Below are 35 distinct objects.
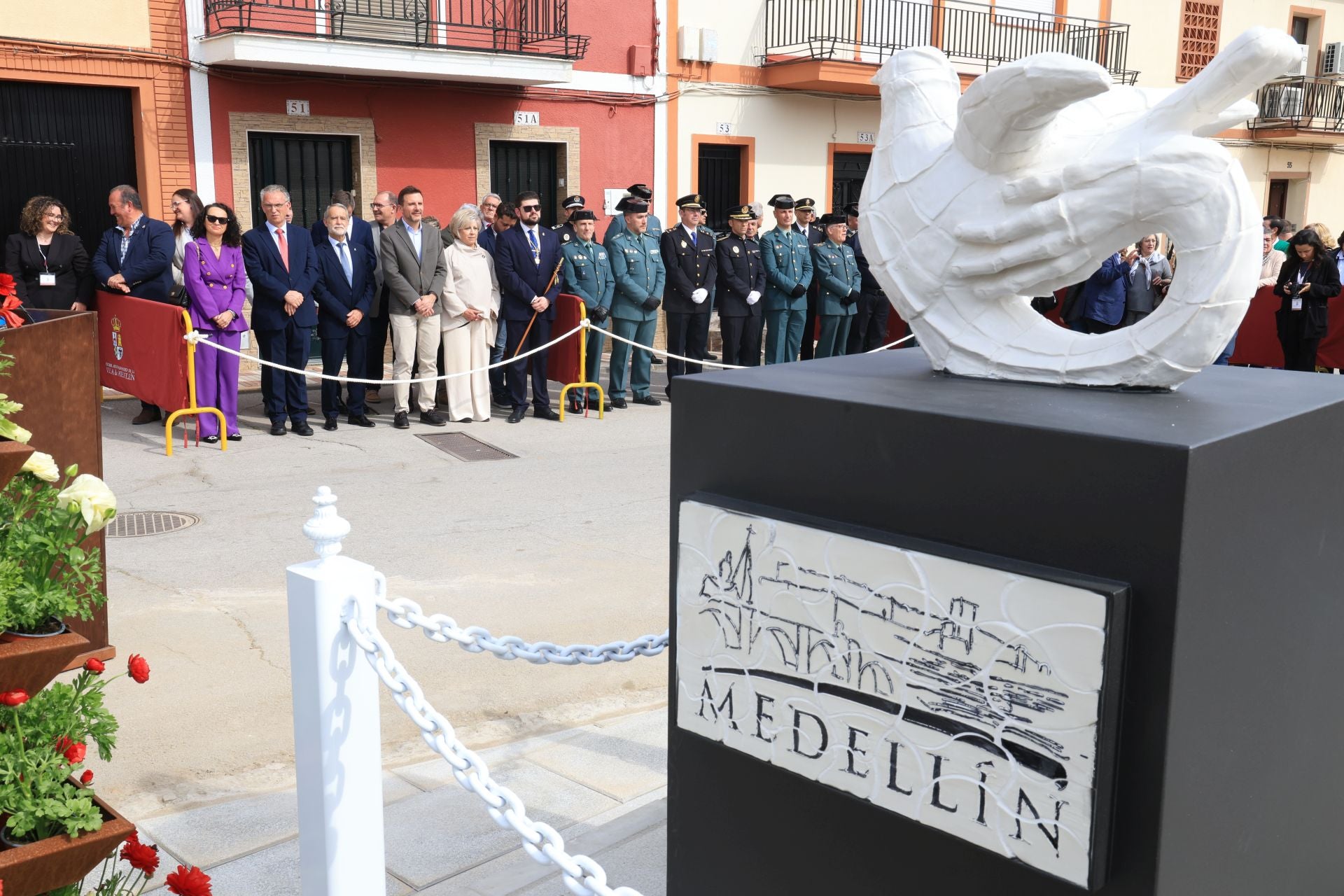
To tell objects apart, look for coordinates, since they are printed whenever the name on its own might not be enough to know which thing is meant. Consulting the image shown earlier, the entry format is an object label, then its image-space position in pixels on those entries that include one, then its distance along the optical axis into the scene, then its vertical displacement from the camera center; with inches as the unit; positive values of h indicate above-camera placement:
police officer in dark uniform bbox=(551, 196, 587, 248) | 444.8 -6.8
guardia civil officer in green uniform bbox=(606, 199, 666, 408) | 443.5 -28.7
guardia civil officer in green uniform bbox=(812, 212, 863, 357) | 509.0 -31.7
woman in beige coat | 398.3 -37.2
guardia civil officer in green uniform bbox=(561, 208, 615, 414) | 430.9 -25.1
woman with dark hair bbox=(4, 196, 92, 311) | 367.2 -18.8
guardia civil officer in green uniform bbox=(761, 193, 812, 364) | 496.7 -31.2
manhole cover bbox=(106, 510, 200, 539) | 270.7 -72.3
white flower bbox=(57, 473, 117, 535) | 104.4 -25.4
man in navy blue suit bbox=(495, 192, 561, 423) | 412.5 -28.5
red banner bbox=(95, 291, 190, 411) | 349.4 -44.7
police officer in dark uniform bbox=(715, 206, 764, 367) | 476.7 -33.6
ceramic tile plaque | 84.4 -35.4
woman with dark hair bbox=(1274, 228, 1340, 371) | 470.6 -31.7
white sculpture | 103.9 +0.0
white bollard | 115.8 -49.1
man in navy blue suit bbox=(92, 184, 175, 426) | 373.4 -16.4
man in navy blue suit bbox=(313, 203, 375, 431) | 380.5 -30.5
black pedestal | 84.4 -25.3
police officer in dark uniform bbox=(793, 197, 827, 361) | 524.1 -13.9
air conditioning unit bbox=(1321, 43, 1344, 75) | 958.4 +112.6
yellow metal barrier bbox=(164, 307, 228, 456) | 343.9 -59.3
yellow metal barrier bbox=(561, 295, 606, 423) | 415.8 -57.9
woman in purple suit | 354.9 -28.9
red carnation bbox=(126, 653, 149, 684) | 107.3 -40.8
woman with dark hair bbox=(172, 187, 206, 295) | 390.9 -7.2
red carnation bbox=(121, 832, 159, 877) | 98.9 -52.2
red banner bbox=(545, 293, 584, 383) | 420.8 -50.7
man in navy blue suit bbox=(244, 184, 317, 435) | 369.1 -30.2
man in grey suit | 388.5 -27.3
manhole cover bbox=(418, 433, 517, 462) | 358.6 -73.3
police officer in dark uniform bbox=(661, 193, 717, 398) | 460.4 -29.1
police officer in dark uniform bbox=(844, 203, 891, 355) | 534.3 -49.7
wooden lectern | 174.9 -28.3
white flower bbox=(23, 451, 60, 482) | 111.0 -24.2
